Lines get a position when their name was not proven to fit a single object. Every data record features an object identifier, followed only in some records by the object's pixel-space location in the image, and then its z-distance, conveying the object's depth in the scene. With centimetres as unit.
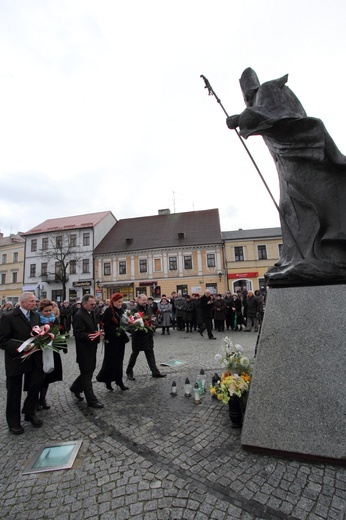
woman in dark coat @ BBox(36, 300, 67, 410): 448
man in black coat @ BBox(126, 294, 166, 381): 573
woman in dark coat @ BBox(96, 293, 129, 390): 506
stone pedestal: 261
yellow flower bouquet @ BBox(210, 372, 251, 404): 331
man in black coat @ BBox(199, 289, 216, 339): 1059
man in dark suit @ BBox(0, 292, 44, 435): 373
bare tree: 3575
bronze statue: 331
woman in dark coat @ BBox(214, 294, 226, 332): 1226
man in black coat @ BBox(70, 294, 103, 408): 436
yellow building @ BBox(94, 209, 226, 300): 3278
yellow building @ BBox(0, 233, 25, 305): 3897
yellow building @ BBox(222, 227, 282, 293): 3194
